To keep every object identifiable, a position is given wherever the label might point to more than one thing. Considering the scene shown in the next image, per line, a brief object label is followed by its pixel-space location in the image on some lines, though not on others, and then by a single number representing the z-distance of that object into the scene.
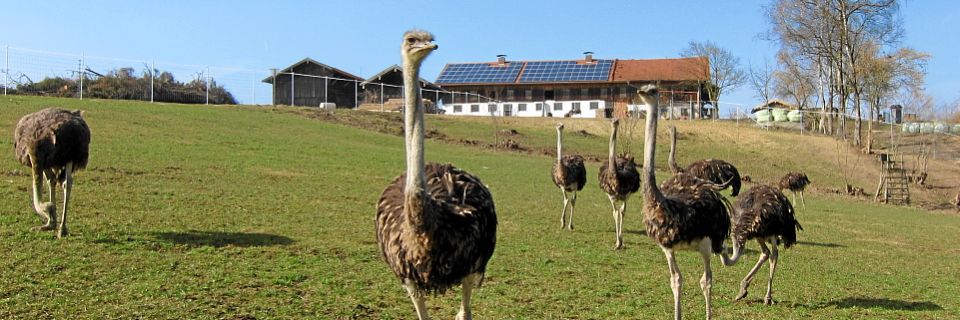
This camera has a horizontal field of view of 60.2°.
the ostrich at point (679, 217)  7.47
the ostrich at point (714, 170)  14.34
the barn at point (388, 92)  49.44
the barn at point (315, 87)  53.78
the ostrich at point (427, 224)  5.00
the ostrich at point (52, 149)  9.70
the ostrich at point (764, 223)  8.95
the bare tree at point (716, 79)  67.88
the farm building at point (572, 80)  63.41
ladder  29.33
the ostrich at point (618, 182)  12.23
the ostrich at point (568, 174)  14.52
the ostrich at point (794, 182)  22.67
